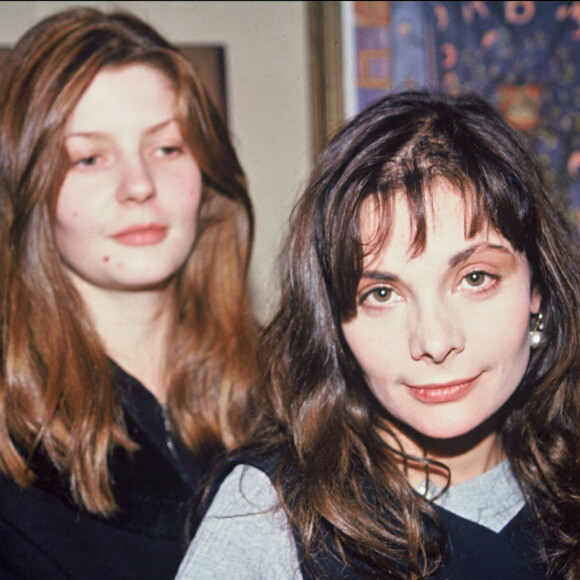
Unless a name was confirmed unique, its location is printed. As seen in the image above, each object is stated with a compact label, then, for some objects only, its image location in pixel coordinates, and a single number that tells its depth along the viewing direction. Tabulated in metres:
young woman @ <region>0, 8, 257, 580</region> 1.41
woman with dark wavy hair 1.15
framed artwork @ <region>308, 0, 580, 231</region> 2.12
